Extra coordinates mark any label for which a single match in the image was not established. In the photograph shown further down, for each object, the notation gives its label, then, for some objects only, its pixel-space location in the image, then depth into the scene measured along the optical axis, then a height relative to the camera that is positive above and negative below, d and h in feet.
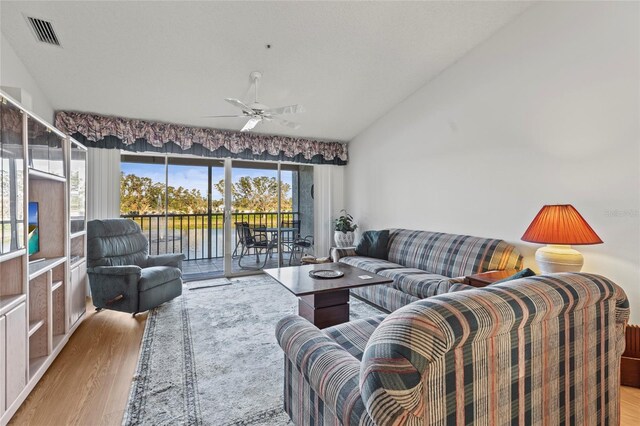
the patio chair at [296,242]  18.98 -1.84
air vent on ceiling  8.01 +4.86
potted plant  17.29 -1.12
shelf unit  5.65 -0.84
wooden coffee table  7.89 -2.21
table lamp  7.52 -0.60
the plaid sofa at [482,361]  2.62 -1.57
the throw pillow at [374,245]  13.79 -1.46
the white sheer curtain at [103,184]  12.88 +1.19
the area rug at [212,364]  5.74 -3.66
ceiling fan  9.80 +3.28
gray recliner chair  10.16 -2.04
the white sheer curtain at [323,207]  18.65 +0.30
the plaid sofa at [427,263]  9.82 -1.88
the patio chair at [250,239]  17.93 -1.57
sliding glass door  15.56 +0.12
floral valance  12.68 +3.42
